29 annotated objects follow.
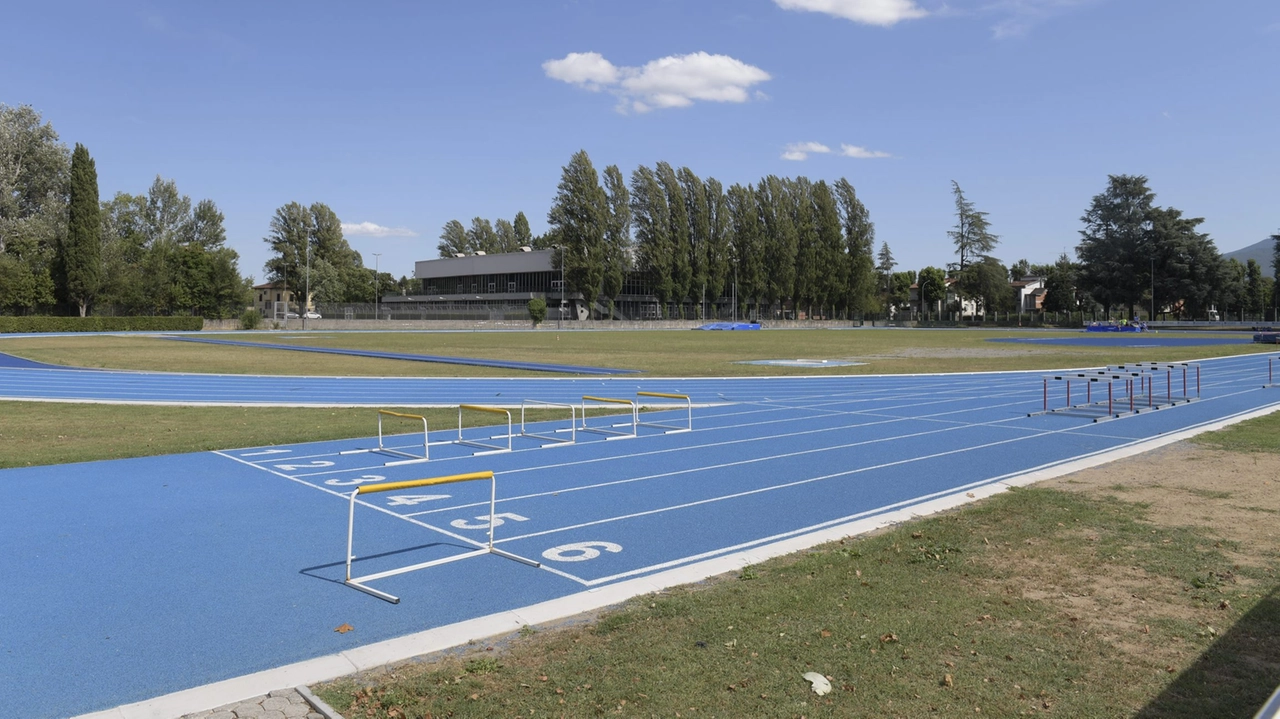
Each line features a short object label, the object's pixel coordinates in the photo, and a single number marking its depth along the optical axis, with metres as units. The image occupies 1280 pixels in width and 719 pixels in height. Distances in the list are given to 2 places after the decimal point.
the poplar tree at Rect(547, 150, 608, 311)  94.56
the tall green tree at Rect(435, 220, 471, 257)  146.50
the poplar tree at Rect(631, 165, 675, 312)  98.75
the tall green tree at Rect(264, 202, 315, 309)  115.44
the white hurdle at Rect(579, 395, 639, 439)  14.12
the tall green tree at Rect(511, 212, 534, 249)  142.75
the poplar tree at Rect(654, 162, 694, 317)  99.44
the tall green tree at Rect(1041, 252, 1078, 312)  123.56
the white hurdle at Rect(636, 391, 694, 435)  14.73
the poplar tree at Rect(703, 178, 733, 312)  102.94
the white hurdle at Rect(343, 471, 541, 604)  6.20
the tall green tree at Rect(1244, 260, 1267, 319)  123.60
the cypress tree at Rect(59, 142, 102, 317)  72.19
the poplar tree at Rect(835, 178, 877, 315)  116.06
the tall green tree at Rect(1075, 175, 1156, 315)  109.00
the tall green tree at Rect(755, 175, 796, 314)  107.25
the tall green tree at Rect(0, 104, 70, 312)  70.38
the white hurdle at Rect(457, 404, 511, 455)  12.36
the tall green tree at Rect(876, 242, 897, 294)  164.25
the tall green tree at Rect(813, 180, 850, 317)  112.62
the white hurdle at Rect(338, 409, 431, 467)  11.65
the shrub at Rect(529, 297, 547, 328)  87.75
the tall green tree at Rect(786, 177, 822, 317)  110.12
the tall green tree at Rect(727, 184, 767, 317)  105.88
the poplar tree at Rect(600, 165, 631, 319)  95.56
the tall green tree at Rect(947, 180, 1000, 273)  122.88
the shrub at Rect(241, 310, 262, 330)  77.62
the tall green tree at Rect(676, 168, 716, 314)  101.25
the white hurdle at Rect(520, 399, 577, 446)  13.42
